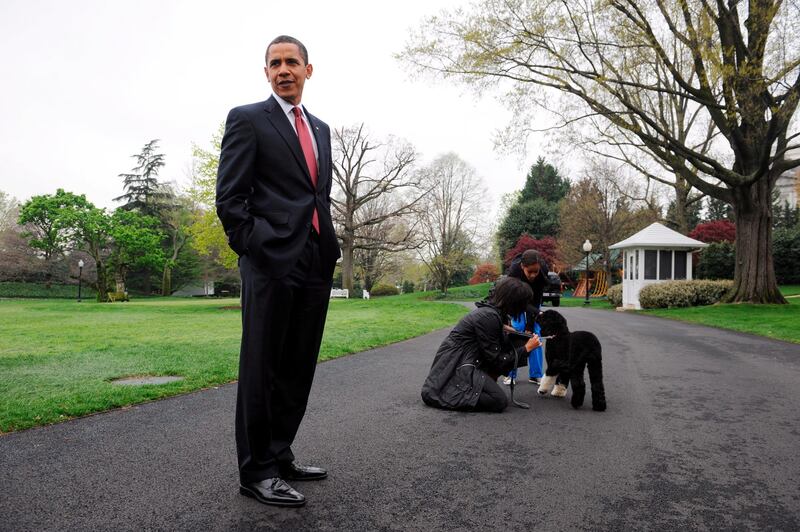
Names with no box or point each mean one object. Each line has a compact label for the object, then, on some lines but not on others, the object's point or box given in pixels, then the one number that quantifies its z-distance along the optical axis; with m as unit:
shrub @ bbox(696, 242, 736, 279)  29.55
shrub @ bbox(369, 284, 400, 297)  49.39
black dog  5.05
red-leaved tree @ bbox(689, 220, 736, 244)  35.97
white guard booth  25.17
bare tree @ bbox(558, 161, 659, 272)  35.12
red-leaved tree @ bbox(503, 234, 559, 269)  41.74
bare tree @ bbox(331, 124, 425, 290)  34.97
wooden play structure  40.69
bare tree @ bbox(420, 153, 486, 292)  38.16
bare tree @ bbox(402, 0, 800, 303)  15.08
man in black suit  2.73
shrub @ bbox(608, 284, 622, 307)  27.00
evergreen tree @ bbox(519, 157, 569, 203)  57.25
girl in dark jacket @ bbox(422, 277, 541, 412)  4.95
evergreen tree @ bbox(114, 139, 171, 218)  52.72
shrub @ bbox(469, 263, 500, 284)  52.56
